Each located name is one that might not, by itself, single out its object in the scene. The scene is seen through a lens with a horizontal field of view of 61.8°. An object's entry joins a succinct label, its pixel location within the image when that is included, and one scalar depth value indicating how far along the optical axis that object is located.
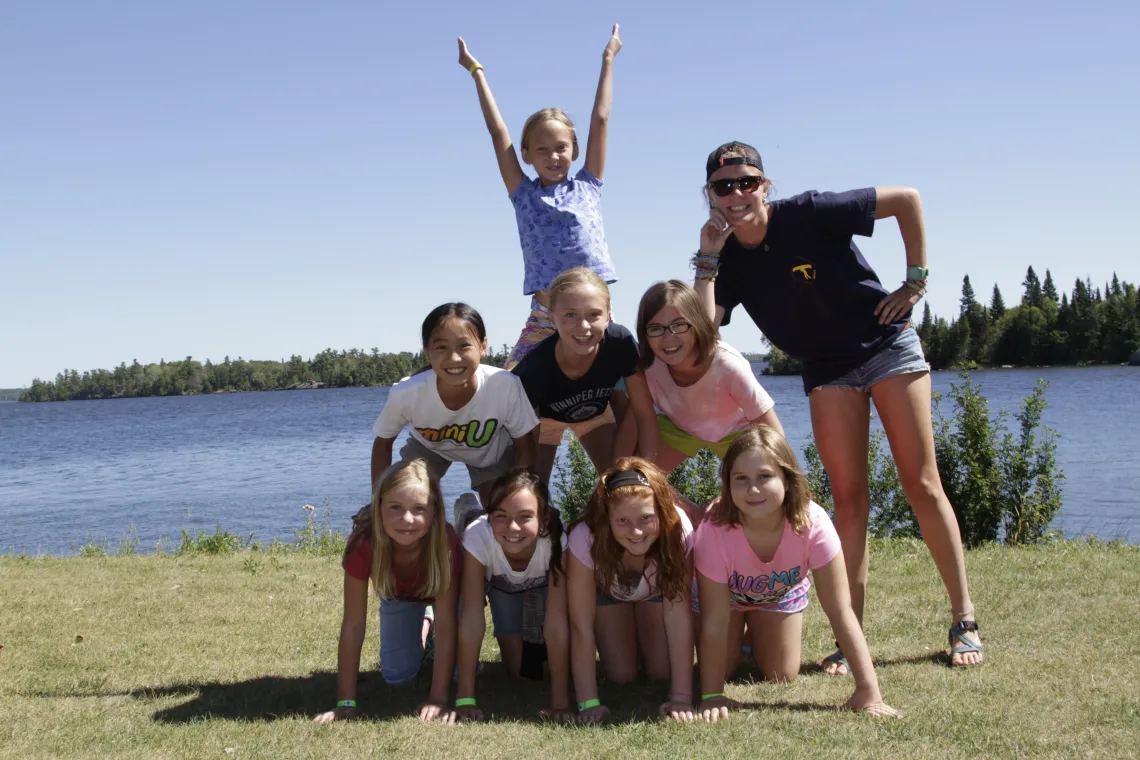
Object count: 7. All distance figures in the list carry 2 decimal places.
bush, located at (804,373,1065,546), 10.71
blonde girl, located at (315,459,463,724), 4.57
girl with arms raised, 5.58
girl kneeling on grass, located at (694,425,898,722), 4.25
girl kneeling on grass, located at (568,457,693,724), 4.36
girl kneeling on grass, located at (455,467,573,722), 4.49
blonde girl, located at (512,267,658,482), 4.83
